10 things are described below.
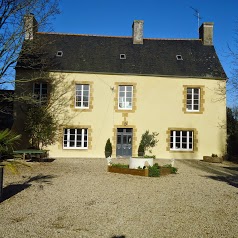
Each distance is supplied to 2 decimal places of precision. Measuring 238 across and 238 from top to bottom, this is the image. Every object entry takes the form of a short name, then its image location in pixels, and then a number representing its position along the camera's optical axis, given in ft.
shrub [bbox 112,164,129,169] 42.22
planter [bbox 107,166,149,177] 39.04
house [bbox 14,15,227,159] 65.36
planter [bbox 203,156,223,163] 62.28
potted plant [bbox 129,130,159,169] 64.03
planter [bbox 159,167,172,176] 40.79
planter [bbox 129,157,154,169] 40.91
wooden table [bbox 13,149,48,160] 51.06
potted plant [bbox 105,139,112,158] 63.93
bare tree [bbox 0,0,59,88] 43.21
